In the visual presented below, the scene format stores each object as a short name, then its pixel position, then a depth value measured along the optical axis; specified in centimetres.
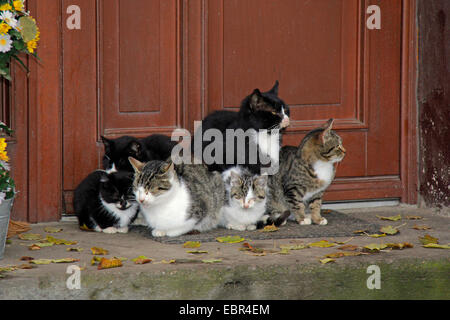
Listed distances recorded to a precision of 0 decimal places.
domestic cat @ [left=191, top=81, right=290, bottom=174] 537
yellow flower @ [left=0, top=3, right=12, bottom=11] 423
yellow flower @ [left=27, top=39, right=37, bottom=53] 436
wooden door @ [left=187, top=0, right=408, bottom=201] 573
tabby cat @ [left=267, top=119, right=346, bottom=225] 536
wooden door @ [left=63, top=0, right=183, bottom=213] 543
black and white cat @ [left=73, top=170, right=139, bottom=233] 517
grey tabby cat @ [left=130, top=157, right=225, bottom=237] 486
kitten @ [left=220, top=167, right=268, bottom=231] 516
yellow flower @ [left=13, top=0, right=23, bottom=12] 425
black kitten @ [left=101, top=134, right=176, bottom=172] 520
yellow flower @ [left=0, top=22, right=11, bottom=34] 419
